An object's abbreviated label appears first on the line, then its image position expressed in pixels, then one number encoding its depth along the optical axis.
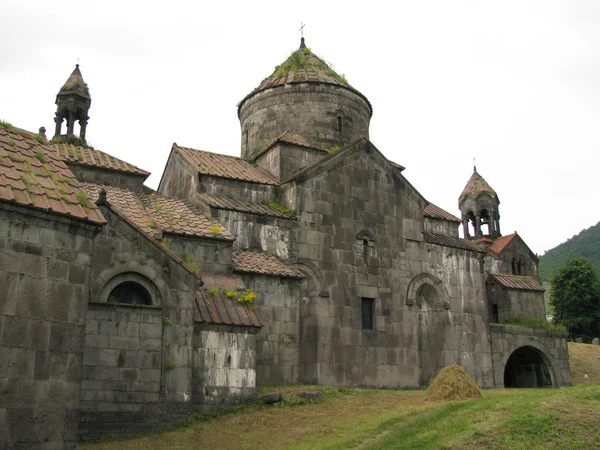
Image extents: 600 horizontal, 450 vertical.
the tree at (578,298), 33.94
